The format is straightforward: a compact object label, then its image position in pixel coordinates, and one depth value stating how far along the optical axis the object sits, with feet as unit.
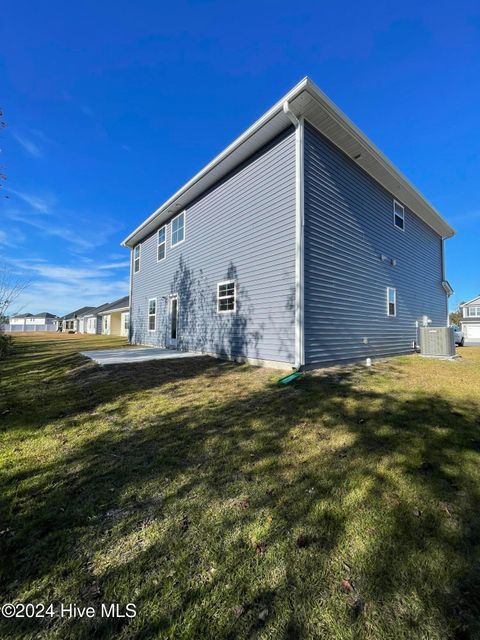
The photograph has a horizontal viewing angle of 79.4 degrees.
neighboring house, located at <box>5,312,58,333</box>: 191.72
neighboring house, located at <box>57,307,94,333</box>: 158.12
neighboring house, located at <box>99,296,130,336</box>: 91.97
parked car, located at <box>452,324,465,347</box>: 61.03
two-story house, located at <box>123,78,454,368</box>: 23.50
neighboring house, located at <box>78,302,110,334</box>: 121.29
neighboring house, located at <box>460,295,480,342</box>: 112.06
